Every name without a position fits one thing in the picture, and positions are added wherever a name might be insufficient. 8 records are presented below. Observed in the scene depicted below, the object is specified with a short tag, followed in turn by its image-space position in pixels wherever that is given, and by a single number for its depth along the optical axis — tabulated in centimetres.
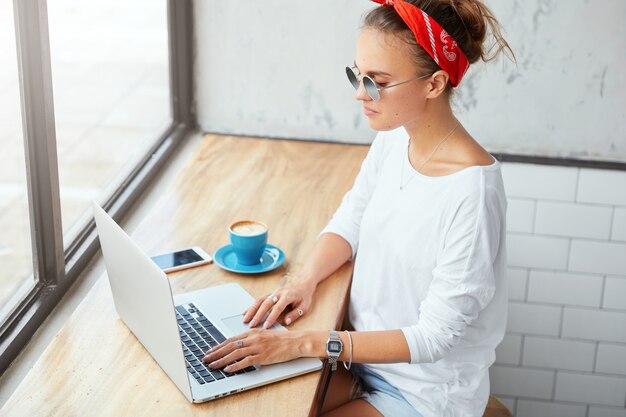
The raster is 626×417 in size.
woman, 159
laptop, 136
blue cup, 183
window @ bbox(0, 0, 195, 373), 166
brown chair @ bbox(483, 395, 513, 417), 214
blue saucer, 185
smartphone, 186
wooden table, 139
